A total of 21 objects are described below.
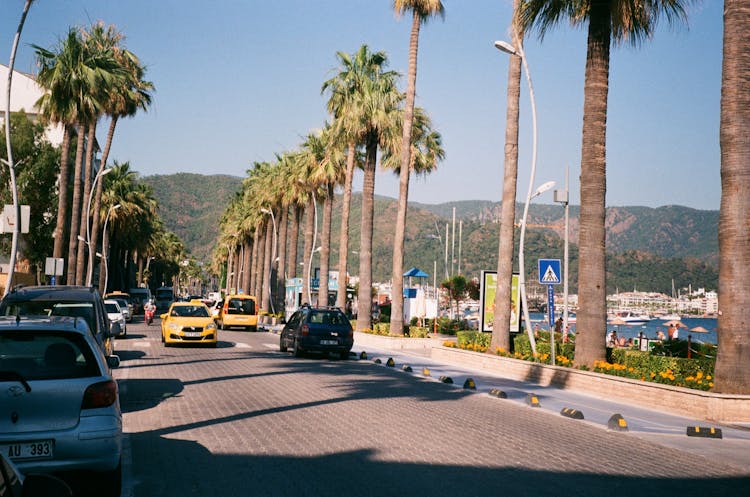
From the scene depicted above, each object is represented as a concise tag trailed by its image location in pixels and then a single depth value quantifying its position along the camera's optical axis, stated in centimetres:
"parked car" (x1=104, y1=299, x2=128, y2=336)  3108
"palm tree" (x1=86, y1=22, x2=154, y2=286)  4606
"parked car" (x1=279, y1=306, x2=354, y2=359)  2698
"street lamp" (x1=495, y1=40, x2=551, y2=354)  2469
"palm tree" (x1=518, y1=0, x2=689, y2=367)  2027
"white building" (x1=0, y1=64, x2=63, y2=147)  7838
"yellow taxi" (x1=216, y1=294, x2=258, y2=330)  4650
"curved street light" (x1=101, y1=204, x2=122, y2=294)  6700
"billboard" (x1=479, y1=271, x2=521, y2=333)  3234
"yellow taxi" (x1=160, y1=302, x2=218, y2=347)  2867
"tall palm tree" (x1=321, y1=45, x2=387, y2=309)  4184
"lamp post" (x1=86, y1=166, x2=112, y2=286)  5137
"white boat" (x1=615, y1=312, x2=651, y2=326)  11592
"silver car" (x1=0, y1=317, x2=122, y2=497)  658
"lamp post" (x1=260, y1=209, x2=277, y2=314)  6968
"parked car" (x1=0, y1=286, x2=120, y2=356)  1366
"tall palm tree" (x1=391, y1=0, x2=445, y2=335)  3625
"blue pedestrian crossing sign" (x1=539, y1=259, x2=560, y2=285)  2080
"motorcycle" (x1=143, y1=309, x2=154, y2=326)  5016
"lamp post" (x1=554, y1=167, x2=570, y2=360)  3288
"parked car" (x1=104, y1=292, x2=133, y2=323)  4888
